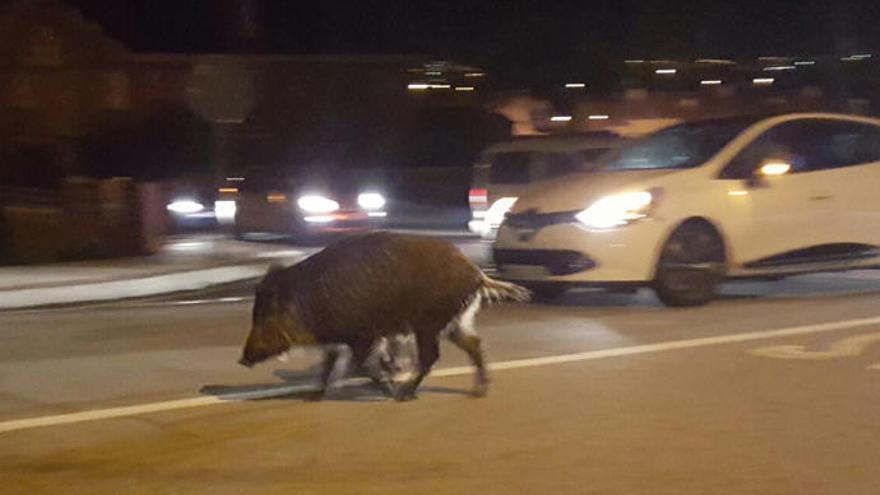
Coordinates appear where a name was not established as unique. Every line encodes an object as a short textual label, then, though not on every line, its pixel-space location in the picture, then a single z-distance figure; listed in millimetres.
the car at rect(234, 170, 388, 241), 25266
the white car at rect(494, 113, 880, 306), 13688
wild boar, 9539
